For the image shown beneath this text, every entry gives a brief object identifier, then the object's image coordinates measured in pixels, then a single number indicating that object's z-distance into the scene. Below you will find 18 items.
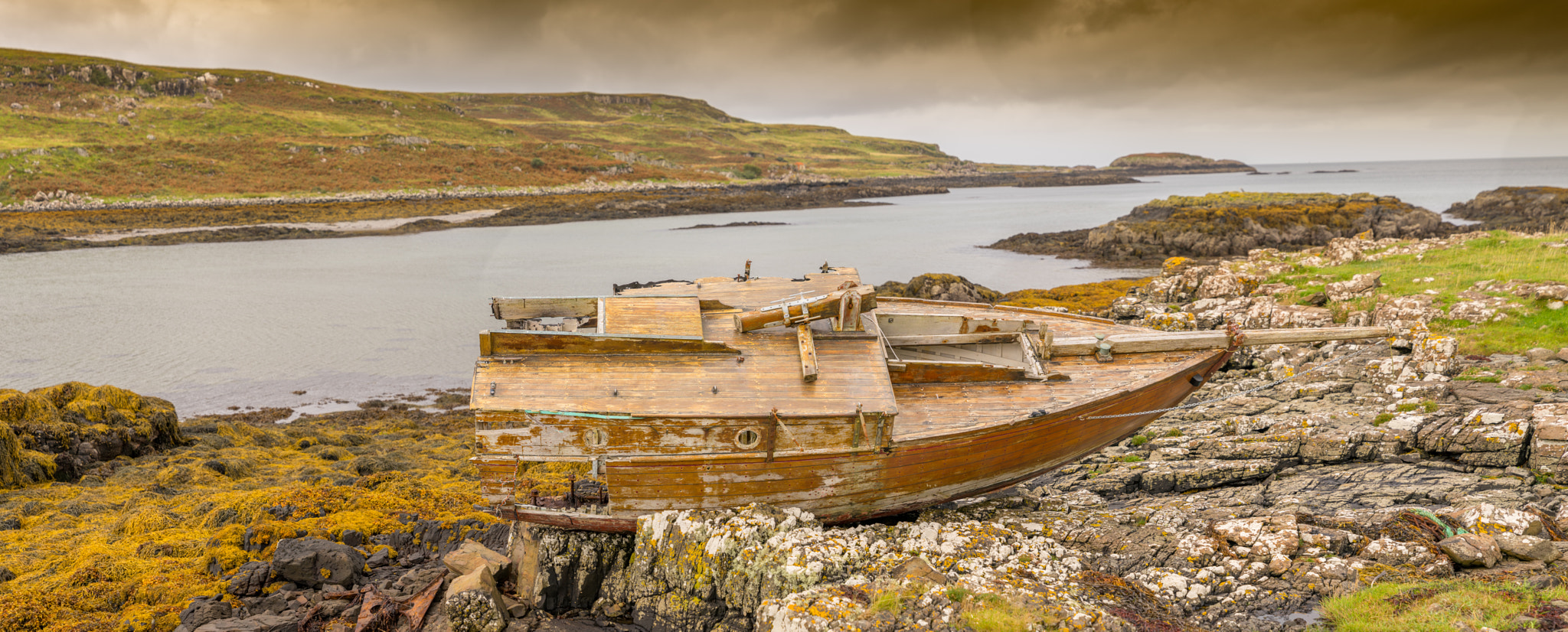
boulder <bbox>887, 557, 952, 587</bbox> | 7.99
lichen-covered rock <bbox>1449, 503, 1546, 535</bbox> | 7.52
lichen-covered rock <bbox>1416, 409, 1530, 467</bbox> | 9.39
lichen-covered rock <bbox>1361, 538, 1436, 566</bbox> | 7.55
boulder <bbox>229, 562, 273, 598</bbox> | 9.95
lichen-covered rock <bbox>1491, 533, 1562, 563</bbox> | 7.21
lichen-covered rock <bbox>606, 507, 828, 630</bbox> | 8.47
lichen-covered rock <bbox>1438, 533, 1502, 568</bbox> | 7.26
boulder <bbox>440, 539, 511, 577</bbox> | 9.95
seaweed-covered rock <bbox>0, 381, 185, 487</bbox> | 14.67
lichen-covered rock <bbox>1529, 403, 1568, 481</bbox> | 8.98
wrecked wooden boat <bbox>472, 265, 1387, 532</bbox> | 9.25
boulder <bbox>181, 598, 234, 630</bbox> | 9.15
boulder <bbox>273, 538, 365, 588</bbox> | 10.25
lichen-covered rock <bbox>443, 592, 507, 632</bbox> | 8.84
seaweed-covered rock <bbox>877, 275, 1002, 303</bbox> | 29.55
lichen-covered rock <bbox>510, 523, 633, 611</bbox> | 9.78
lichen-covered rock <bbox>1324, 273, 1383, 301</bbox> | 17.16
